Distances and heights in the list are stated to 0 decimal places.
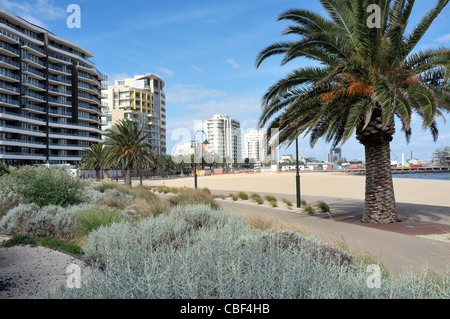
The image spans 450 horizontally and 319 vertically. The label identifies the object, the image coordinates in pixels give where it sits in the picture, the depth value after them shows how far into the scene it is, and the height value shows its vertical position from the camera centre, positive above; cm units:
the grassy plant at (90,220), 710 -129
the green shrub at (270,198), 1743 -203
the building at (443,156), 14838 +211
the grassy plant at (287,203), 1585 -211
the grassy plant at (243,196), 1983 -207
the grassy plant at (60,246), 601 -160
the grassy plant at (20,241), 635 -154
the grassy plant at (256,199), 1747 -207
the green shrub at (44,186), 1116 -68
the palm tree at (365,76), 975 +298
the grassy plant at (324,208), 1356 -201
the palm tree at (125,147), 3294 +210
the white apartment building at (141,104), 10462 +2225
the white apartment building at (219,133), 19338 +2022
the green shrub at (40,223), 809 -149
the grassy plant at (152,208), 870 -126
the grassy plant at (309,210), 1320 -206
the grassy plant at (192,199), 1134 -133
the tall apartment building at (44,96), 6150 +1662
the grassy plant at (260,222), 696 -139
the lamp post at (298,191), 1540 -141
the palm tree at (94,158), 6372 +180
